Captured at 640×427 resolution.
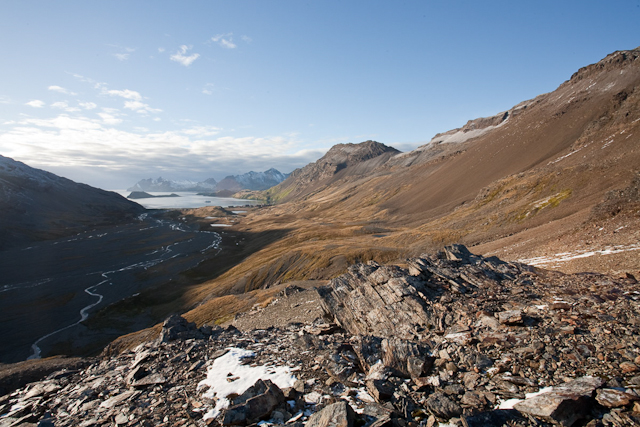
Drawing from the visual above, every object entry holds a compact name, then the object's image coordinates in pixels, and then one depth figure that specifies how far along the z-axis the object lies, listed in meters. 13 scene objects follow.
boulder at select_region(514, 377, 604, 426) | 8.75
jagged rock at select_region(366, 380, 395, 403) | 11.29
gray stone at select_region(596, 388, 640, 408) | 8.72
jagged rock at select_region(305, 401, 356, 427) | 9.67
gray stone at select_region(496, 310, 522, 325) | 14.30
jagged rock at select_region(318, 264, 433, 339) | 18.83
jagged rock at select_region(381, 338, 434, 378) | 12.76
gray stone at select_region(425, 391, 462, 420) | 9.98
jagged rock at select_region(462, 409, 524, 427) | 9.06
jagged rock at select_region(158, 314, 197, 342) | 22.86
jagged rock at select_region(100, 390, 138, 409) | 15.21
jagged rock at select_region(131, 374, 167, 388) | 16.28
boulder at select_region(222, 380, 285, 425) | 11.20
